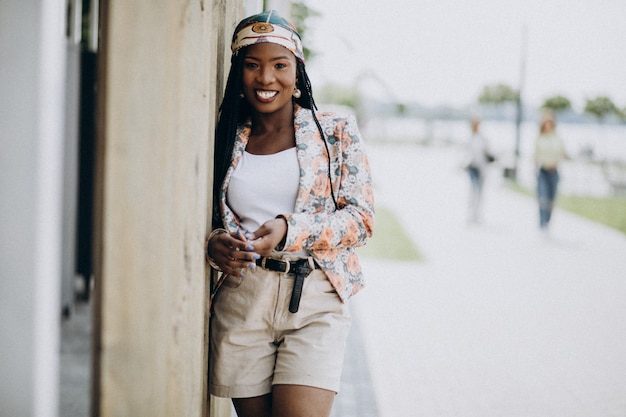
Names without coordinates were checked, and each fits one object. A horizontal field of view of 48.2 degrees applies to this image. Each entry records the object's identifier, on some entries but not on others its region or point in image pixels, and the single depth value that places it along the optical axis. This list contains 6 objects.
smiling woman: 2.60
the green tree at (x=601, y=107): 48.50
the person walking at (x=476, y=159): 13.61
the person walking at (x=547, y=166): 12.47
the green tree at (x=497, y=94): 66.62
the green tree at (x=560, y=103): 60.50
